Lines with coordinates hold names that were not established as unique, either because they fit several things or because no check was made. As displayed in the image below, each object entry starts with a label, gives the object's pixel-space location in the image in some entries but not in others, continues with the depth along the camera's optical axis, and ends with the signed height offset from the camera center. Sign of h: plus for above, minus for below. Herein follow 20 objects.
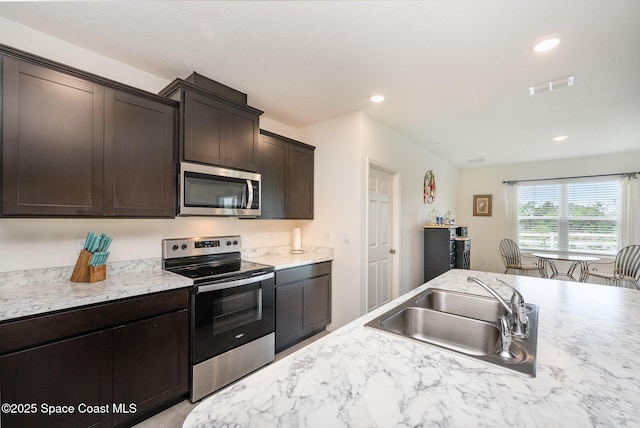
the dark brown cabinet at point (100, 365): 1.33 -0.87
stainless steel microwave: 2.11 +0.21
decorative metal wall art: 4.75 +0.54
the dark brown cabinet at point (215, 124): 2.12 +0.81
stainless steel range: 1.95 -0.79
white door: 3.30 -0.32
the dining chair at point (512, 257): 5.23 -0.84
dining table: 4.54 -0.97
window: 4.95 -0.01
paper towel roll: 3.39 -0.34
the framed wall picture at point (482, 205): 6.15 +0.25
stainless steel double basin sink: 1.16 -0.54
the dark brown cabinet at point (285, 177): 2.86 +0.45
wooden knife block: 1.80 -0.37
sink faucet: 1.09 -0.43
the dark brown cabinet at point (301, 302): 2.57 -0.92
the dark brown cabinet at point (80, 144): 1.50 +0.47
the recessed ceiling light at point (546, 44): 1.81 +1.21
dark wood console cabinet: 4.36 -0.59
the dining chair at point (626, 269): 4.28 -0.89
